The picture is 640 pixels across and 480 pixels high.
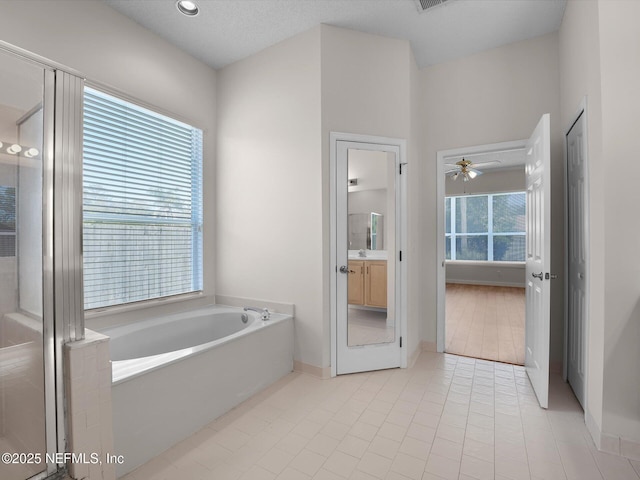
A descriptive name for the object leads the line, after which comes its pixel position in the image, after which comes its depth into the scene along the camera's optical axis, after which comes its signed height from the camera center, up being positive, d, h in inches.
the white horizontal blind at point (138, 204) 90.4 +12.0
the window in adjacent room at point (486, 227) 284.0 +9.8
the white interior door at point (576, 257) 83.0 -5.7
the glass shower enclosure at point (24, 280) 44.9 -6.2
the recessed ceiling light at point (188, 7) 91.6 +71.1
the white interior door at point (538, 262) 82.3 -7.3
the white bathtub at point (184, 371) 61.5 -34.2
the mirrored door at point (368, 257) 104.2 -6.7
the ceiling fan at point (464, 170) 159.4 +46.2
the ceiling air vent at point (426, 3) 92.0 +71.4
